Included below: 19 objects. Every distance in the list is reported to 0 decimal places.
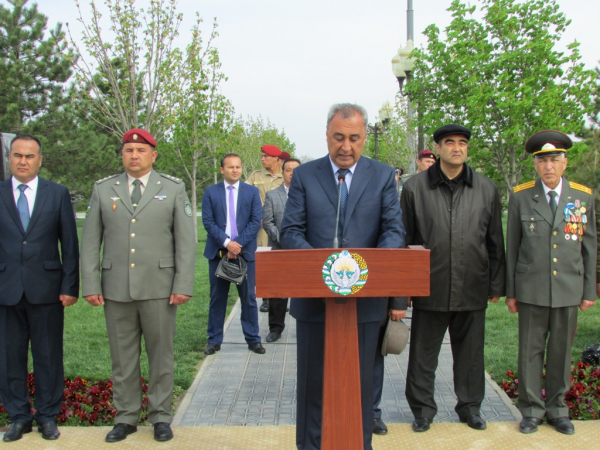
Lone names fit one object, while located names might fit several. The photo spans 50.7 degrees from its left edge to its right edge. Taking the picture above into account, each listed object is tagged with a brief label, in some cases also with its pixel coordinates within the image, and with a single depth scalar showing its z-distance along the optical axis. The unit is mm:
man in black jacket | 4738
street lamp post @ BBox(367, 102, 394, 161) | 24203
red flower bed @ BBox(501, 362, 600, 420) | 5016
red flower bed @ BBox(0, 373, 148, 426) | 4977
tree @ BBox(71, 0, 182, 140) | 15758
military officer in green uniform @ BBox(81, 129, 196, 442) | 4652
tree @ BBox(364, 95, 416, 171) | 31822
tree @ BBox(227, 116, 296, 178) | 41644
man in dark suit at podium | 3652
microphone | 3543
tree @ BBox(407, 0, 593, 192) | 10562
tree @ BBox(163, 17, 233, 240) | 17078
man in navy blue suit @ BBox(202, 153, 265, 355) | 7164
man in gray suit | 7805
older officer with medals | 4727
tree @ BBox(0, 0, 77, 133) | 28609
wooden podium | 3121
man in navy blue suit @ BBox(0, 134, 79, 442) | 4613
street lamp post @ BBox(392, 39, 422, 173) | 12992
